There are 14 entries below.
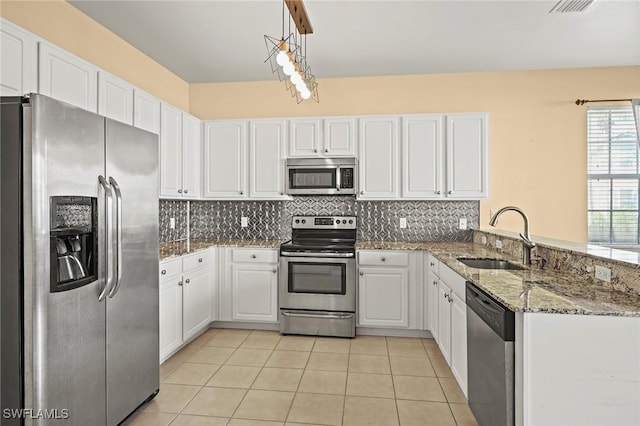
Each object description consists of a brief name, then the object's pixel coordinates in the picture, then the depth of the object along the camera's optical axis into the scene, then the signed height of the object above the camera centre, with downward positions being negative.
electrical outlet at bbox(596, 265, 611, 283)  1.84 -0.32
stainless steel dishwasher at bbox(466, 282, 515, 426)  1.55 -0.70
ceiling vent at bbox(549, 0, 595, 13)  2.63 +1.51
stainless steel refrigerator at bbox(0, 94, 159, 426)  1.53 -0.26
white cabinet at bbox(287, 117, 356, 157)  3.83 +0.78
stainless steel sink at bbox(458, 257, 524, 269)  2.76 -0.40
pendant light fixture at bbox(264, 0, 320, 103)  2.14 +1.29
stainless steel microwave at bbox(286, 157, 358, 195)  3.80 +0.36
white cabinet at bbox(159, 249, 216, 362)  2.86 -0.76
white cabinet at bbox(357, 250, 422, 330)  3.51 -0.77
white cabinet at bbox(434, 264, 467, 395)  2.30 -0.79
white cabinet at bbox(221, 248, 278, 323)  3.69 -0.76
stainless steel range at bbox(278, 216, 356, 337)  3.52 -0.77
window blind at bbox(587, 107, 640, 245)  3.90 +0.37
